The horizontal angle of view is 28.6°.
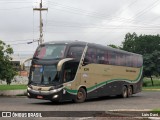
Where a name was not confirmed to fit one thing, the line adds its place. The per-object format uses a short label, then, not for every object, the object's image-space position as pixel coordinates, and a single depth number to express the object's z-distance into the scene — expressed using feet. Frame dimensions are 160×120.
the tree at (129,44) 251.52
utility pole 127.54
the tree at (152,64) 213.51
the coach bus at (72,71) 59.69
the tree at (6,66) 98.76
